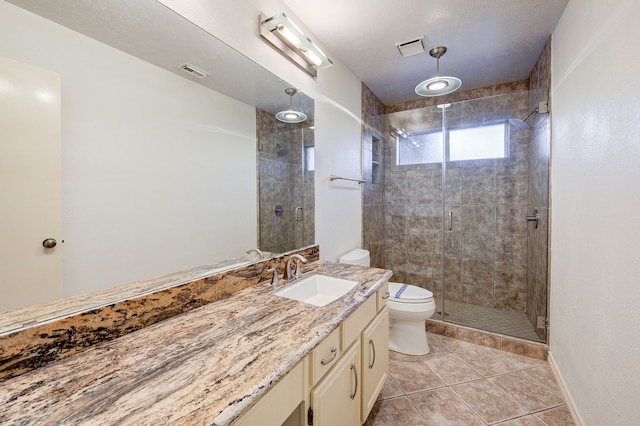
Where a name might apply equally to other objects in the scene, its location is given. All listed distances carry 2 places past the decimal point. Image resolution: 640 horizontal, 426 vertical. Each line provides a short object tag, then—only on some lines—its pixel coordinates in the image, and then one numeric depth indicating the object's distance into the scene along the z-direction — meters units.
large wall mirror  0.79
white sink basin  1.50
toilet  2.19
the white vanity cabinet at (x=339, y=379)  0.77
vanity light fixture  1.56
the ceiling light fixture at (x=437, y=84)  2.09
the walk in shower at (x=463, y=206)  2.68
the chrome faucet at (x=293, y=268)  1.58
